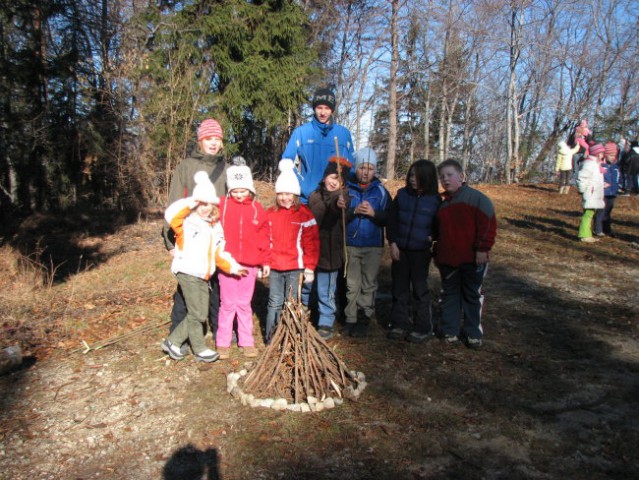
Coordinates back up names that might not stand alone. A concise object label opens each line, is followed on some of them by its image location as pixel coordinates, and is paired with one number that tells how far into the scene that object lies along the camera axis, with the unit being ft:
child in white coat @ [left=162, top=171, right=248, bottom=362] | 13.71
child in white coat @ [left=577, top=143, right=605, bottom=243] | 30.27
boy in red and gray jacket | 14.65
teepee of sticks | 11.98
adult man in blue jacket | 16.42
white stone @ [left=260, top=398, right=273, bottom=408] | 11.75
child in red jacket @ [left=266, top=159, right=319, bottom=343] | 14.48
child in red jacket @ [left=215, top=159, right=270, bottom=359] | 14.29
